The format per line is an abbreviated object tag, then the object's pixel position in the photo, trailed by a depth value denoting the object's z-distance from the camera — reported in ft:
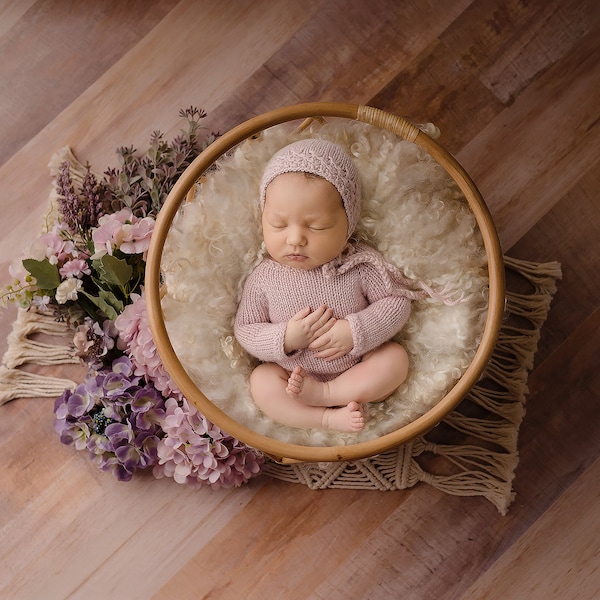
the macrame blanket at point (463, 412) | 4.74
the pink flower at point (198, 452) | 4.44
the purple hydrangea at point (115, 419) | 4.52
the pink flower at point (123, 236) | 4.39
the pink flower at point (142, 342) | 4.33
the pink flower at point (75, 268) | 4.55
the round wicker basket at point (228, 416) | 3.86
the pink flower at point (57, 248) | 4.61
